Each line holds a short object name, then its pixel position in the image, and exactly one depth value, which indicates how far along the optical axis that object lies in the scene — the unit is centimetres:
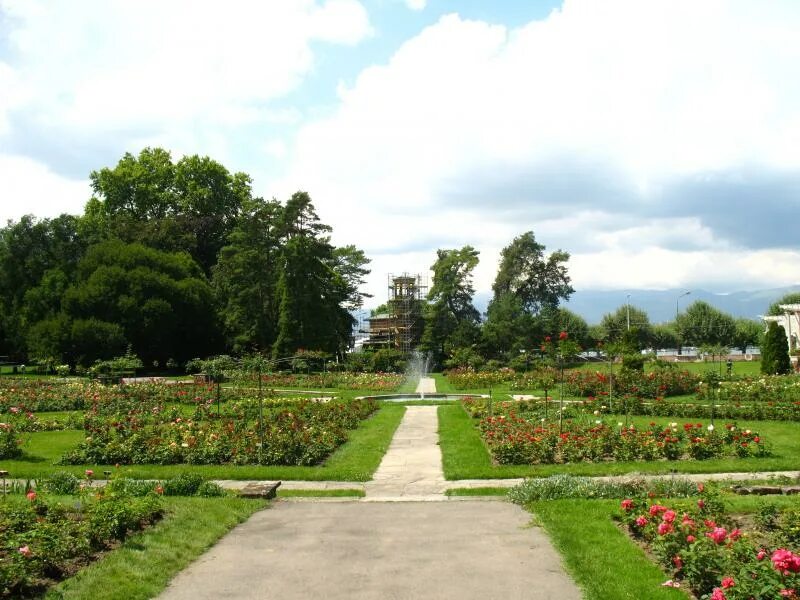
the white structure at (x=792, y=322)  4839
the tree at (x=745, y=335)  7269
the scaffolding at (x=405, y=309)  5694
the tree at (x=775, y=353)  3011
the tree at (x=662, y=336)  7444
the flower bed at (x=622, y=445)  1200
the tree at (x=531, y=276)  6144
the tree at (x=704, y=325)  7206
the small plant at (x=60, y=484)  911
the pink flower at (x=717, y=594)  477
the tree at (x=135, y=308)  3888
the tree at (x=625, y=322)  7031
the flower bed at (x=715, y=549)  488
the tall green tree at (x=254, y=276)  4569
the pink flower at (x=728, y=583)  487
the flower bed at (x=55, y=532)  540
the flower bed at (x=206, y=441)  1217
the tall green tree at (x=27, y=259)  4738
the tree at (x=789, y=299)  7291
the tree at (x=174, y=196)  5688
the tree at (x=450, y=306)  4988
